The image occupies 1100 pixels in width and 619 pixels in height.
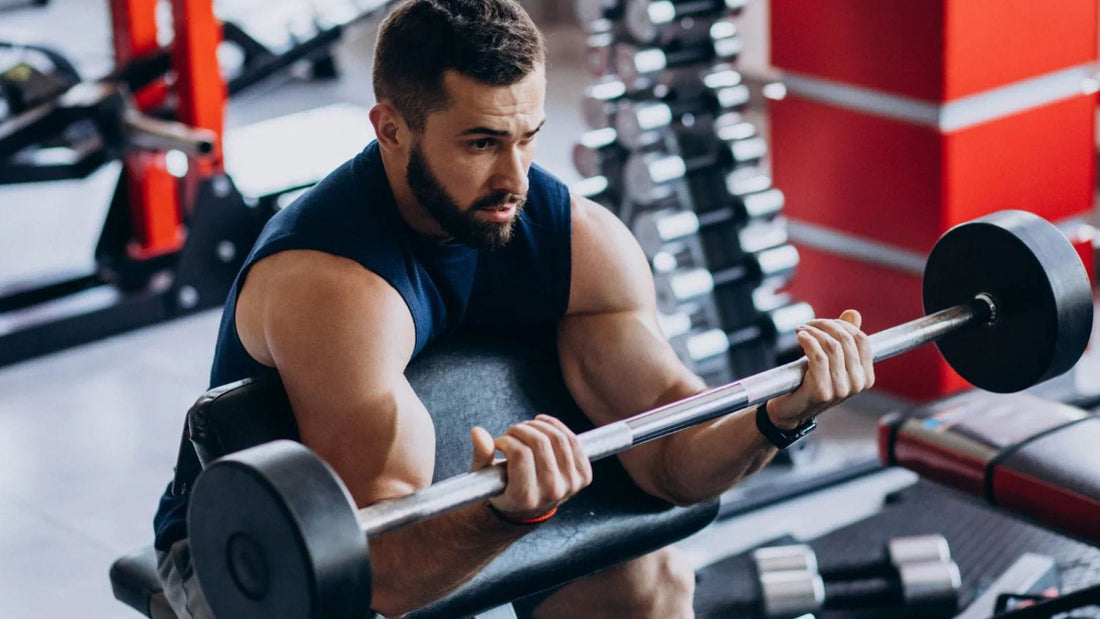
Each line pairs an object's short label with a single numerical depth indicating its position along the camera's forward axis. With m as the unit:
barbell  2.36
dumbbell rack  4.27
